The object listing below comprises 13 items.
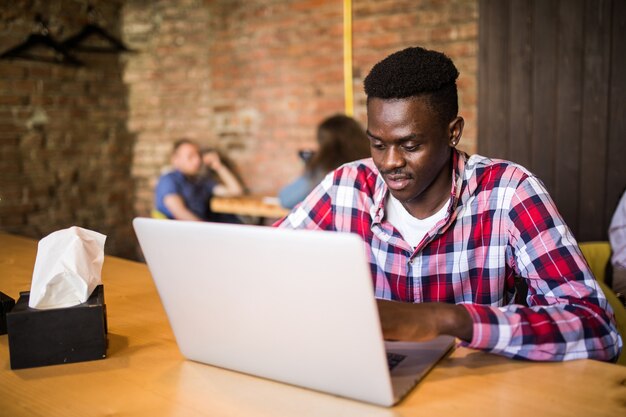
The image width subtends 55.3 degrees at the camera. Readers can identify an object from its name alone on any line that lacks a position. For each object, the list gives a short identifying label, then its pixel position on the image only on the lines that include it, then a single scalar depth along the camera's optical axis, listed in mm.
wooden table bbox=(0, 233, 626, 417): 893
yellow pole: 3684
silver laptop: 813
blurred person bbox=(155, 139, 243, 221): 3762
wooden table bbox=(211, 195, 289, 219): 3564
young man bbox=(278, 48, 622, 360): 1172
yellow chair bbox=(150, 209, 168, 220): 3738
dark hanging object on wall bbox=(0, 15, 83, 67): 4062
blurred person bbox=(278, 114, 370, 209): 3152
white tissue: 1104
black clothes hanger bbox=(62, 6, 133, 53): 4348
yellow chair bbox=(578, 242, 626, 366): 2002
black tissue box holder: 1080
